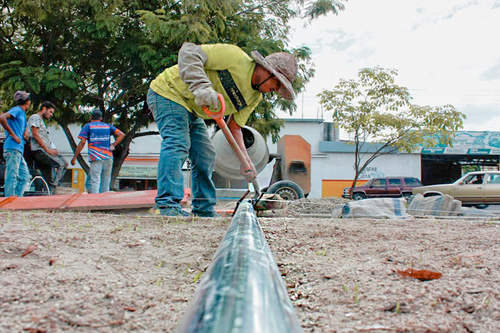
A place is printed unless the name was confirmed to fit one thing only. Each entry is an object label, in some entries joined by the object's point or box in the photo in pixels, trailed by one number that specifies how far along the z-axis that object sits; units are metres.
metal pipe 0.62
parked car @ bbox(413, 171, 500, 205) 10.97
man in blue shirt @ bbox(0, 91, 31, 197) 4.40
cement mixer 6.43
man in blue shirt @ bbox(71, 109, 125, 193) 5.45
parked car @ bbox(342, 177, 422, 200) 16.09
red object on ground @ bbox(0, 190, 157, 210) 3.41
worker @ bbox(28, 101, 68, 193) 5.29
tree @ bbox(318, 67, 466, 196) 10.65
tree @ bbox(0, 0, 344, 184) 8.09
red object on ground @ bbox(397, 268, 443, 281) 1.28
